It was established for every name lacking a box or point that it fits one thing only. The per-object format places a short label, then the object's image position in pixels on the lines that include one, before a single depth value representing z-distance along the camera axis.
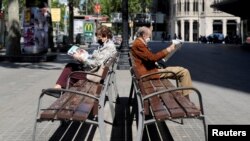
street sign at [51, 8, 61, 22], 32.82
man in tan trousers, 6.87
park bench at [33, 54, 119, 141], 4.33
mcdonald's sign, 38.60
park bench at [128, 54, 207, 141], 4.34
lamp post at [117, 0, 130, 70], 16.05
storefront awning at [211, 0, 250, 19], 31.76
